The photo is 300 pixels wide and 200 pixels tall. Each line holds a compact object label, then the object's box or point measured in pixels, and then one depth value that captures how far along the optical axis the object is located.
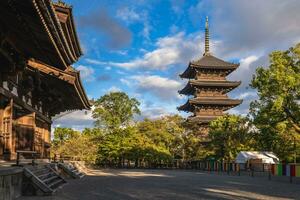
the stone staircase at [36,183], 8.85
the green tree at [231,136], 33.34
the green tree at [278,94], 23.69
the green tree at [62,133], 58.90
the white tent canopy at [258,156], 28.79
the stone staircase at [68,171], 16.09
